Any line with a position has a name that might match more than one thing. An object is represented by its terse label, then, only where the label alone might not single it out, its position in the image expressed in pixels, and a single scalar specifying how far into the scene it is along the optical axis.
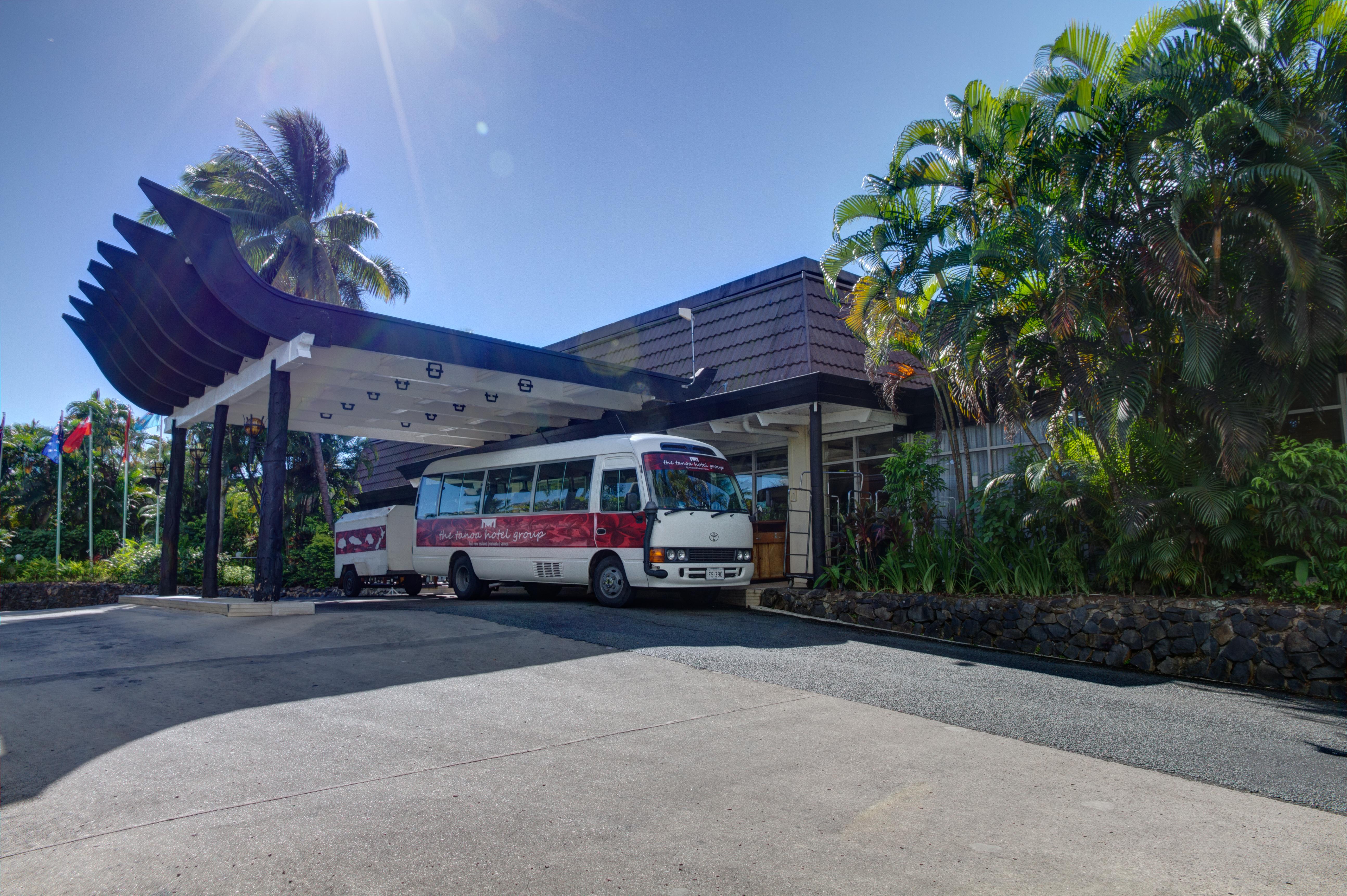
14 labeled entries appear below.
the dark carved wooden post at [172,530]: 16.42
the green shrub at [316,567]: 21.70
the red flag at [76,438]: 26.52
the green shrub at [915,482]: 12.48
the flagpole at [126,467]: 30.45
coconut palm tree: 27.06
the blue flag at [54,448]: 28.08
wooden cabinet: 14.64
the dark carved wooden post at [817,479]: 13.44
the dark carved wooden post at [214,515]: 14.48
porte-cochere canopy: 11.73
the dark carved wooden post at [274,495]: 12.59
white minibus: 12.45
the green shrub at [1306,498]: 8.09
